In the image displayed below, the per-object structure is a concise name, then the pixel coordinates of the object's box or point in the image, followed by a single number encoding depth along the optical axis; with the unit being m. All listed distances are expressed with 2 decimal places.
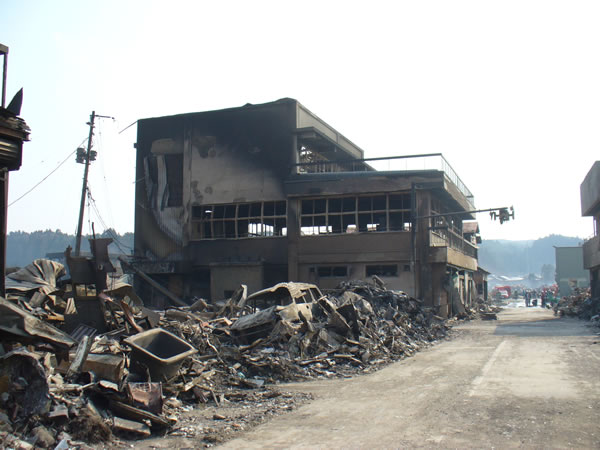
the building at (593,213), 36.59
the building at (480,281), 50.12
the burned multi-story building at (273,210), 28.27
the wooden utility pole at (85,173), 35.07
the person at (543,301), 55.39
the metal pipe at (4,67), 9.02
